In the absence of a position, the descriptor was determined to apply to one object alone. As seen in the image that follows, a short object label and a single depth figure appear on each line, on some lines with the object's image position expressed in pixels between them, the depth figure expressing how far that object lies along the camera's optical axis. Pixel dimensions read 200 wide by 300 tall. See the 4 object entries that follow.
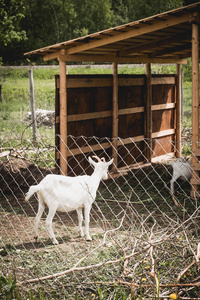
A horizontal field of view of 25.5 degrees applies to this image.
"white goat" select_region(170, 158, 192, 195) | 8.13
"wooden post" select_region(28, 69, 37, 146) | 11.44
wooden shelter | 7.47
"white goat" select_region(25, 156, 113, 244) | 5.50
